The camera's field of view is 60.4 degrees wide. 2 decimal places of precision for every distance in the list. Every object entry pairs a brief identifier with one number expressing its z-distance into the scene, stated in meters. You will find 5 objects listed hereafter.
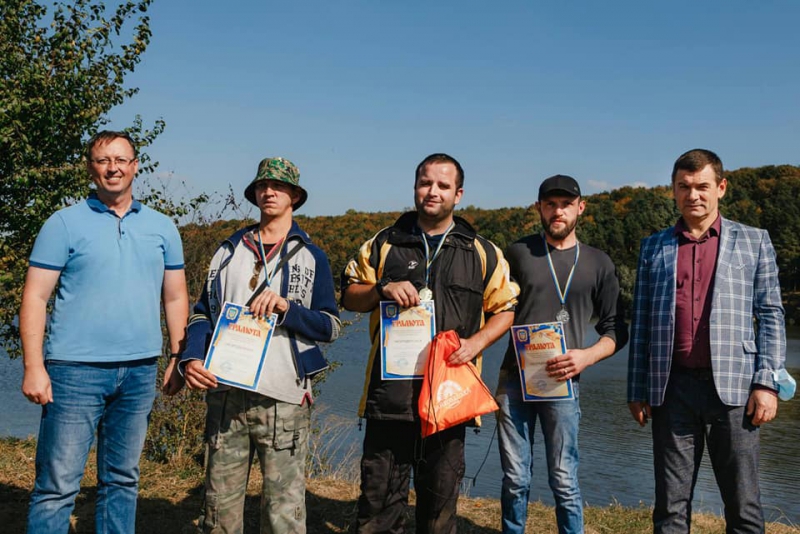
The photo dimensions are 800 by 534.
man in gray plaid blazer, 3.43
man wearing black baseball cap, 3.85
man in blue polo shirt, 3.15
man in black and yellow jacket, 3.58
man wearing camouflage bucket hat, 3.48
